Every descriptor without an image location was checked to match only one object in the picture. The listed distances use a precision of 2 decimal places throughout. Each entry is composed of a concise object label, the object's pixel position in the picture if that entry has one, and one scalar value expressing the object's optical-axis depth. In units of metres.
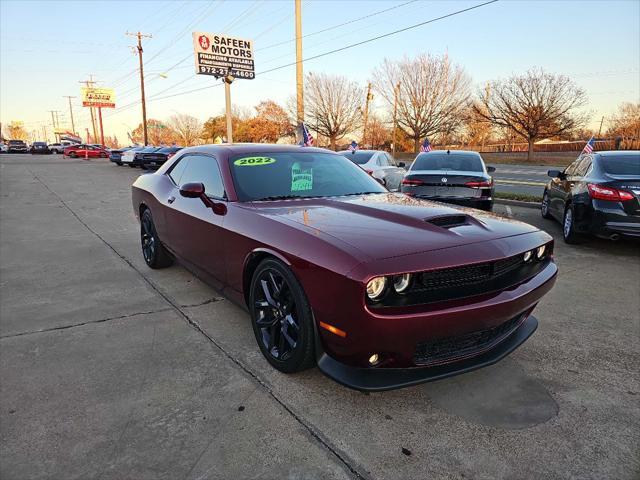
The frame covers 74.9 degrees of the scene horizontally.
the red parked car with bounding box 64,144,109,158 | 39.41
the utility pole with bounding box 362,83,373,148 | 38.91
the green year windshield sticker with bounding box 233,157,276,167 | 3.41
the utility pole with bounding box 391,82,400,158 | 35.50
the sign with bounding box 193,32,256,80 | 29.69
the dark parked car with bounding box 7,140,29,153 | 51.88
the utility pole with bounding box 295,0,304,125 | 20.20
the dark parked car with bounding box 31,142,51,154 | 49.66
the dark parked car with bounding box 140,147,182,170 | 23.25
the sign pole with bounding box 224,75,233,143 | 27.35
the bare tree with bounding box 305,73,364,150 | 38.44
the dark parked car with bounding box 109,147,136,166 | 26.51
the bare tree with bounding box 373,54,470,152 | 34.28
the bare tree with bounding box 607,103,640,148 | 35.94
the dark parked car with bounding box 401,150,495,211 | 7.08
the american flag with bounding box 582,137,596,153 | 13.09
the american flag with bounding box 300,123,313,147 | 16.84
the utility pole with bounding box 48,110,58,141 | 128.93
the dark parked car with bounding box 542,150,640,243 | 5.14
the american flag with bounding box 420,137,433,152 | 18.34
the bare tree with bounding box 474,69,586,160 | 34.00
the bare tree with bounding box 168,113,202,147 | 87.19
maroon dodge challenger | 2.02
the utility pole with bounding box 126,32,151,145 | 38.84
